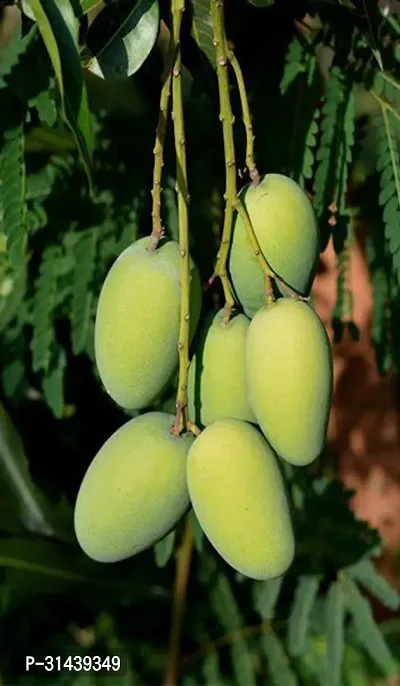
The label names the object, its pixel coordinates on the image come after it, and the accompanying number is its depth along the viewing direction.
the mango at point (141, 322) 0.47
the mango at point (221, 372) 0.48
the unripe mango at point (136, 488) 0.47
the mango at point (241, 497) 0.45
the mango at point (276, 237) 0.47
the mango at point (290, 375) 0.44
